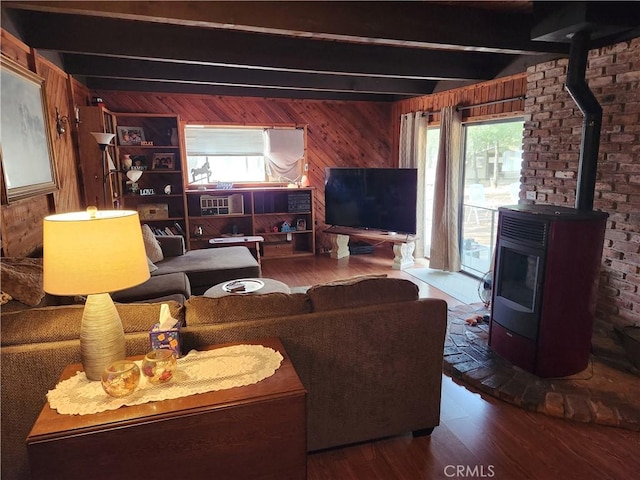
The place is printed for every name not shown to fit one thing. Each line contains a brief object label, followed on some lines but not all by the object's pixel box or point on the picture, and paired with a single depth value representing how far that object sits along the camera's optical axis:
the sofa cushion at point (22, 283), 1.94
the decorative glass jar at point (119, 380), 1.45
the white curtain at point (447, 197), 4.94
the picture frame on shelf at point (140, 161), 5.45
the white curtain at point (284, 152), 6.00
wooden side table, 1.33
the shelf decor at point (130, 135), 5.39
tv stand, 5.42
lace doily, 1.45
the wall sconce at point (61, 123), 3.57
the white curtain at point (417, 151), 5.62
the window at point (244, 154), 5.84
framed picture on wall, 2.44
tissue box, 1.68
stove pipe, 2.89
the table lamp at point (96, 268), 1.45
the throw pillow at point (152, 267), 3.84
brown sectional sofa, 1.71
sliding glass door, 4.46
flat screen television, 5.27
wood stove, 2.57
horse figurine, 5.87
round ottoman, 3.30
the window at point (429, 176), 5.75
